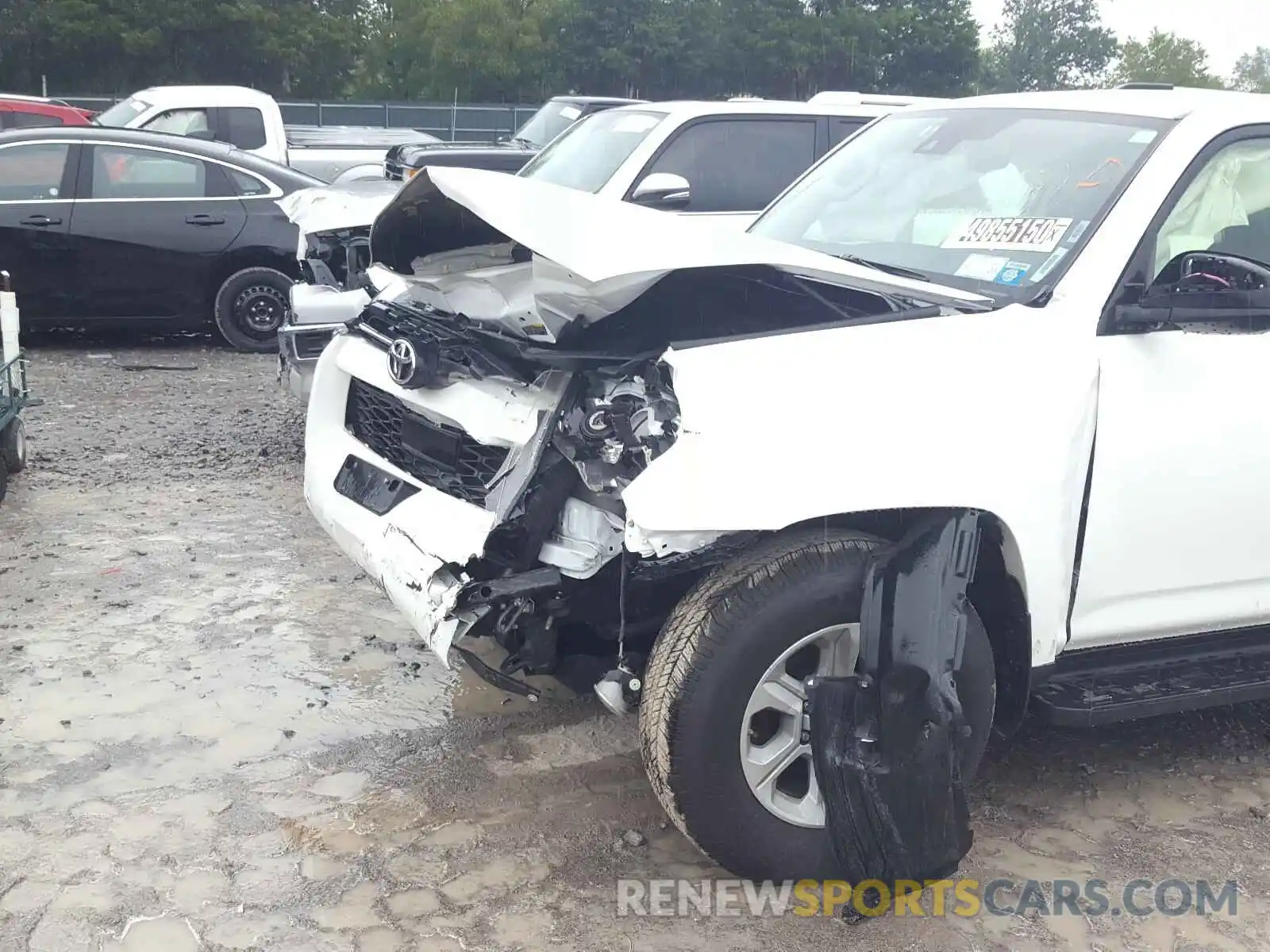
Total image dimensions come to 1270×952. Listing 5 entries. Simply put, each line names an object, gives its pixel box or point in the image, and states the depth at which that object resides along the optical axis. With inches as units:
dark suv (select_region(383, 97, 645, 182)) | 433.7
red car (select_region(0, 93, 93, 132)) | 642.2
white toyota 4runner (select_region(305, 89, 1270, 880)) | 116.0
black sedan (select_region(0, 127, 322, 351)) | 360.8
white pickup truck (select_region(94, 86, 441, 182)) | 532.7
